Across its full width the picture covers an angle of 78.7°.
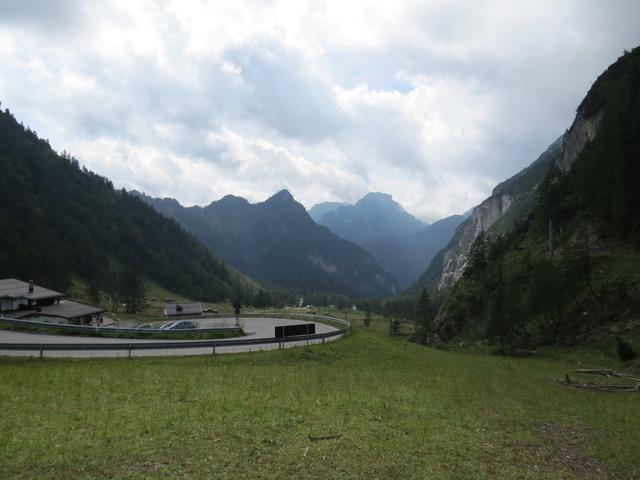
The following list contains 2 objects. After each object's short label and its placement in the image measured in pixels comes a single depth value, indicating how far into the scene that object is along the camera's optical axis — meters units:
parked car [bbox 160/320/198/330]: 45.75
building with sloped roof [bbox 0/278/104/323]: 63.59
